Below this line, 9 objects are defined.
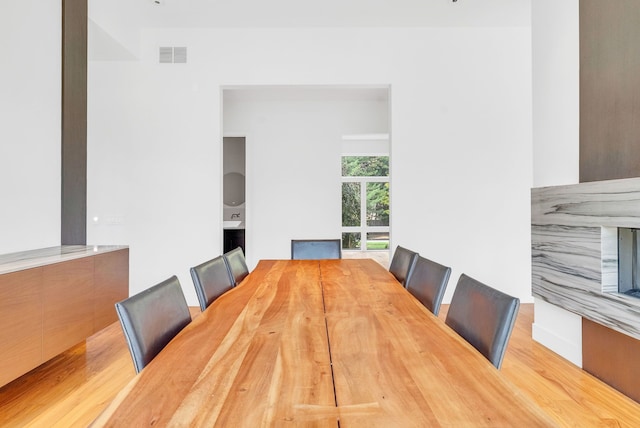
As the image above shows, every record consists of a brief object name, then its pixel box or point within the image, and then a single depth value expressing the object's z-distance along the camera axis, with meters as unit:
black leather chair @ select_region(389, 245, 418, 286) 2.06
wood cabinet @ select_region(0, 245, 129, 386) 1.69
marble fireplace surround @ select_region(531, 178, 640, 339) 1.82
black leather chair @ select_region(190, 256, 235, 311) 1.62
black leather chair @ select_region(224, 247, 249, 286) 2.19
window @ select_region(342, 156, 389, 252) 7.50
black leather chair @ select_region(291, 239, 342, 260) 3.19
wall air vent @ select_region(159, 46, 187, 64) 3.74
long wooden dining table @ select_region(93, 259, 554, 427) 0.67
